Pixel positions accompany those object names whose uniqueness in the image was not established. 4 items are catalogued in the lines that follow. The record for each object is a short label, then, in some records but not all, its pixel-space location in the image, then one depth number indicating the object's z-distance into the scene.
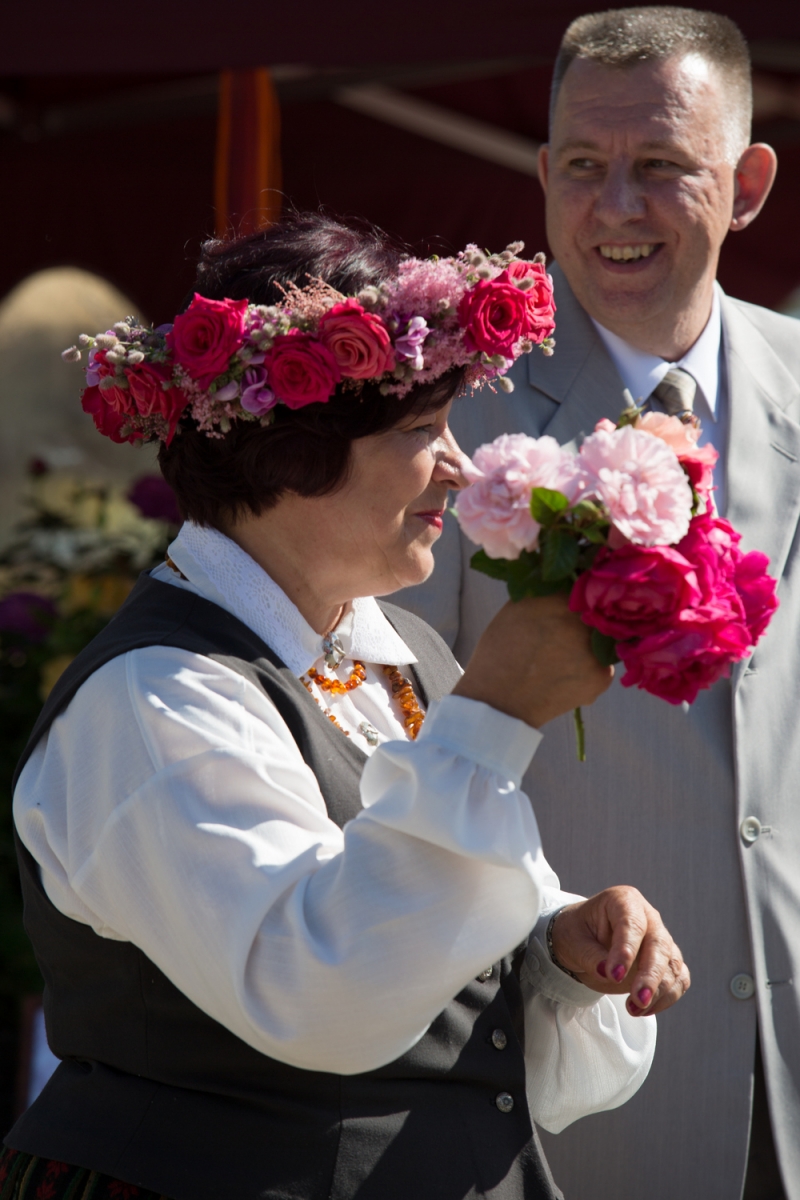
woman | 2.63
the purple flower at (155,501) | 7.61
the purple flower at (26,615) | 7.60
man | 4.55
